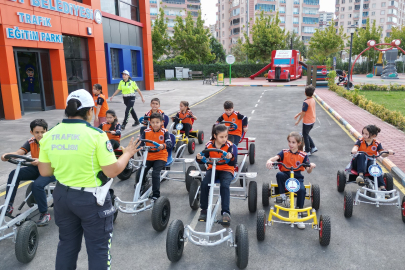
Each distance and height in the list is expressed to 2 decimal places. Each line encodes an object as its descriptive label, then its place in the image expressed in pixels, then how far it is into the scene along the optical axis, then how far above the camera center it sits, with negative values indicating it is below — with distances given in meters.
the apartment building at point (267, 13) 86.00 +15.75
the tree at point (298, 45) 70.91 +5.55
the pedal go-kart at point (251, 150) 7.46 -1.82
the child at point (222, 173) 4.40 -1.42
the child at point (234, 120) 7.02 -1.04
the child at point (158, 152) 5.18 -1.27
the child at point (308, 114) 7.92 -1.06
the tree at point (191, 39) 44.91 +4.69
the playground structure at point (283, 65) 34.31 +0.67
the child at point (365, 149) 5.46 -1.35
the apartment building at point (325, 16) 185.62 +31.68
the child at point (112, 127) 6.71 -1.07
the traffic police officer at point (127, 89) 11.26 -0.49
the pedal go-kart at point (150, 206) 4.46 -1.88
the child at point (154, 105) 7.70 -0.72
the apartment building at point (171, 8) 95.19 +19.43
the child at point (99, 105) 9.03 -0.84
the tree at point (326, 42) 49.50 +4.25
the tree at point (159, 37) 41.84 +4.78
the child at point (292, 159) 4.84 -1.31
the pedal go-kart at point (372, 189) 4.88 -1.93
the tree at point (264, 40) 46.03 +4.50
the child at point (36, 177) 4.48 -1.41
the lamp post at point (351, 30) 23.48 +2.85
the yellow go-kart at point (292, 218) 4.09 -1.91
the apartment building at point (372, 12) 104.44 +18.69
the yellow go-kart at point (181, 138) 8.29 -1.67
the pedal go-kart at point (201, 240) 3.65 -1.92
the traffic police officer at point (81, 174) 2.71 -0.83
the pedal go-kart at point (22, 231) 3.81 -1.85
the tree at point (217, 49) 65.31 +4.78
